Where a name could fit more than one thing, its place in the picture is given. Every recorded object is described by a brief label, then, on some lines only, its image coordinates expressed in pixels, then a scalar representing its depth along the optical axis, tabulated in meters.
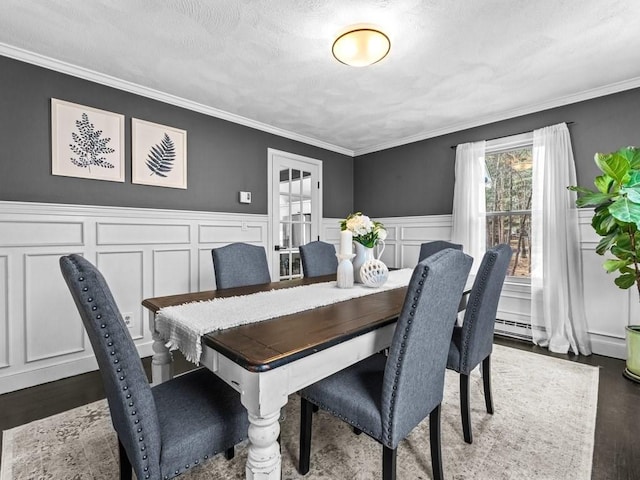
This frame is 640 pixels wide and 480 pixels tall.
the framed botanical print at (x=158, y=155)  2.82
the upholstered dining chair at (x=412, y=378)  1.06
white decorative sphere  2.00
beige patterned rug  1.44
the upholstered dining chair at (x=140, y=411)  0.84
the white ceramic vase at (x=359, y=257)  2.11
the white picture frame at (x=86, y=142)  2.42
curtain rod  3.05
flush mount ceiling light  1.92
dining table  0.94
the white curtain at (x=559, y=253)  2.96
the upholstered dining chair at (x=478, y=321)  1.55
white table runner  1.18
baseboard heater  3.30
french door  3.94
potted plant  2.25
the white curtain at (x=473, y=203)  3.57
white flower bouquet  2.01
